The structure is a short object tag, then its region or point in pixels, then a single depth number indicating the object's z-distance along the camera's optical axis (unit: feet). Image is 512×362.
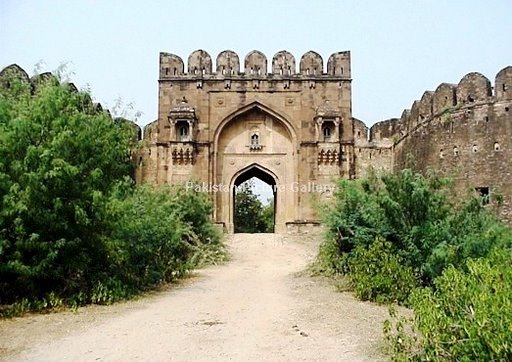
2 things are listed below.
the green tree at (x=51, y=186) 19.88
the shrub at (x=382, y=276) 22.21
